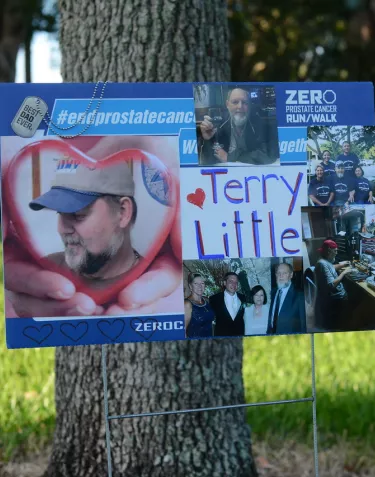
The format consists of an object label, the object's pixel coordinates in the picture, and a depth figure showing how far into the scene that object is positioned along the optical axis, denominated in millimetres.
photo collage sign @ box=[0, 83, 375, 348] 3113
